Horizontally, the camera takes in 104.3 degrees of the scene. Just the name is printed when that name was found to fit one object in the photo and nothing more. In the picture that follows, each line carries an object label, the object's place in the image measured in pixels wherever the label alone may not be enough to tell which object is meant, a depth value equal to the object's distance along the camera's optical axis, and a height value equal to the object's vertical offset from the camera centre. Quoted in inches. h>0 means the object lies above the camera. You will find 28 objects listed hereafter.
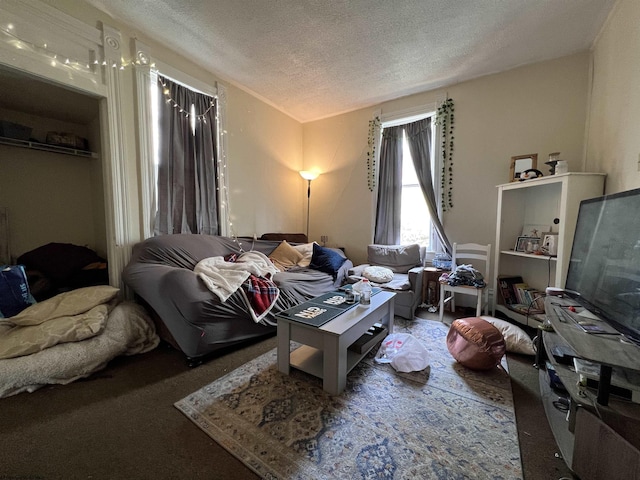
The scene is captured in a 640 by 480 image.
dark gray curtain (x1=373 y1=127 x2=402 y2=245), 144.9 +21.2
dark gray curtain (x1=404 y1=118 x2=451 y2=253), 132.0 +33.4
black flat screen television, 45.2 -7.8
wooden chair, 101.5 -19.8
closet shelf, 93.9 +29.3
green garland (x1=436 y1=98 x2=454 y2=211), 128.3 +39.0
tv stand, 32.8 -27.8
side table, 121.2 -31.5
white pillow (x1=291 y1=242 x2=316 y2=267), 133.0 -16.9
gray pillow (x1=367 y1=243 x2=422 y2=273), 131.1 -18.2
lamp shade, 162.4 +31.1
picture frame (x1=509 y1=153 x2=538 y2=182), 105.8 +26.0
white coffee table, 60.9 -31.2
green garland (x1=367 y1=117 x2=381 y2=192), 149.1 +43.1
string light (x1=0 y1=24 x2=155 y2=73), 70.1 +51.4
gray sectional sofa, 71.3 -24.4
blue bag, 76.1 -22.8
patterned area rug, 44.0 -42.9
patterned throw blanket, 78.1 -20.6
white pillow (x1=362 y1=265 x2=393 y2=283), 116.3 -24.7
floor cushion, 70.0 -35.1
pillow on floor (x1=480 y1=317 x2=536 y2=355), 80.2 -38.1
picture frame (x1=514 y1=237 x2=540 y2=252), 102.9 -8.0
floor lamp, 162.8 +30.3
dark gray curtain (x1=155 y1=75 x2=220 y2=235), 104.7 +25.0
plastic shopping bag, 72.4 -40.1
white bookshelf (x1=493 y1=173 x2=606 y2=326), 98.9 -0.9
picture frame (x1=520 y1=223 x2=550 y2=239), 103.0 -2.4
